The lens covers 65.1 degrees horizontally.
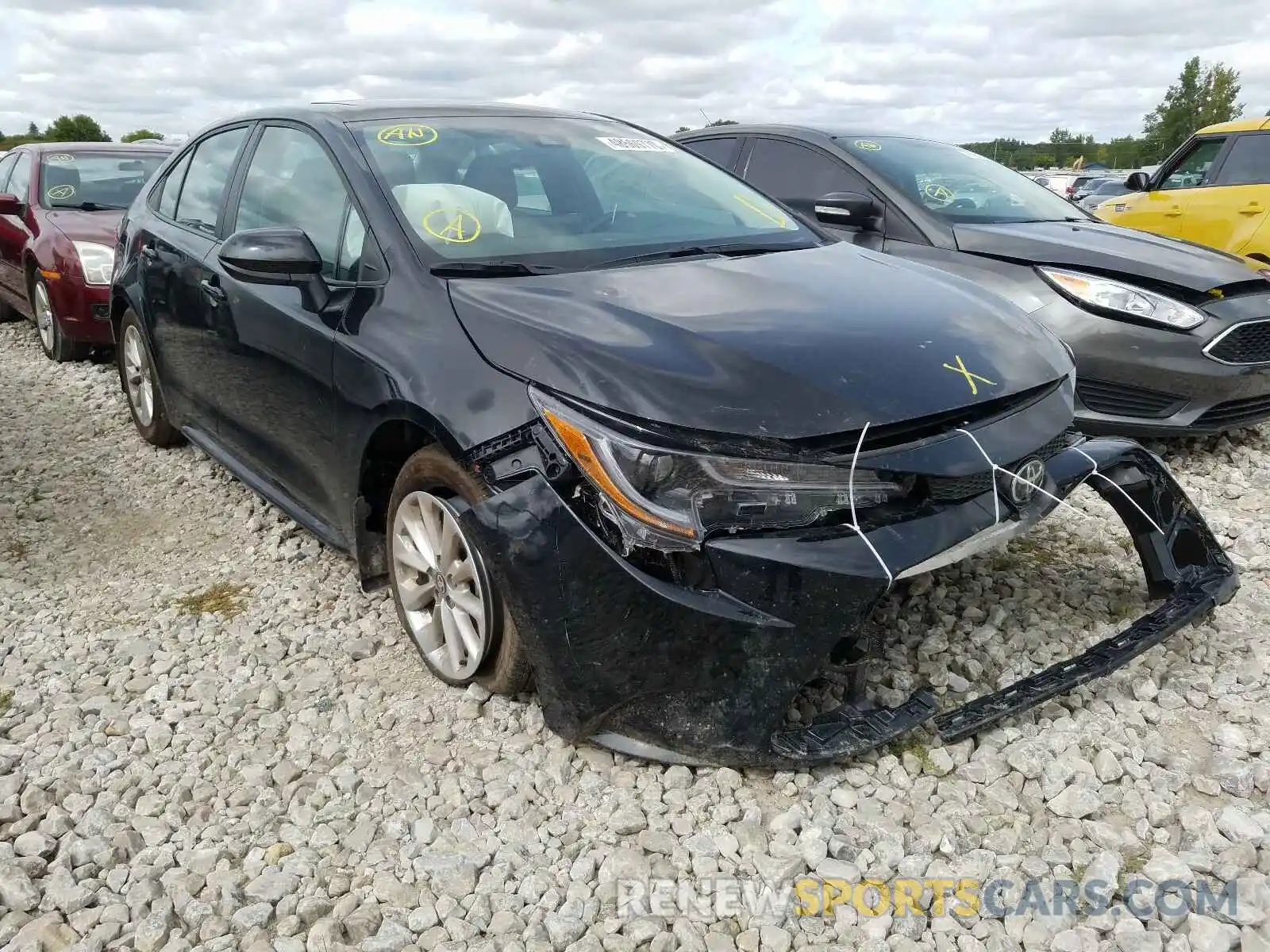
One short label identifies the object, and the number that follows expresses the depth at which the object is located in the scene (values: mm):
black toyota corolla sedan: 2193
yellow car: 7129
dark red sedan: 6629
